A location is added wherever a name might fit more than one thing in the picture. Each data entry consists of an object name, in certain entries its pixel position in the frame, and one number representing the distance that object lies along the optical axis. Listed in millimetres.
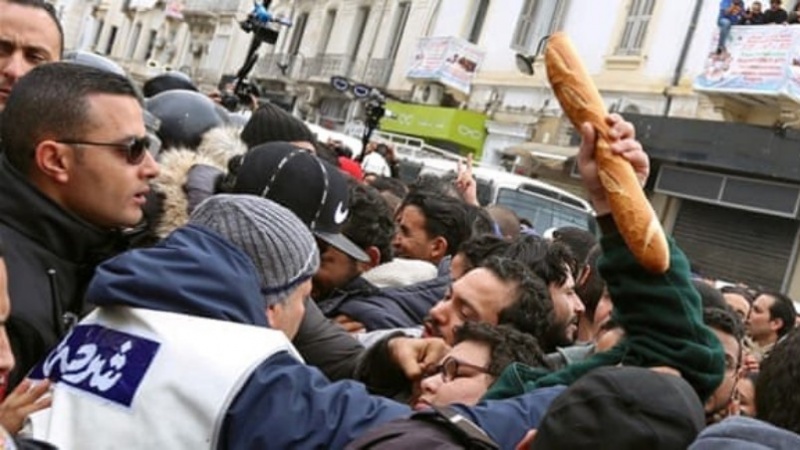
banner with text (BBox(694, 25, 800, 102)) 15539
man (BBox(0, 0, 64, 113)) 3434
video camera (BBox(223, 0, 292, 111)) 8148
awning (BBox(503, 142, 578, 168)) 19516
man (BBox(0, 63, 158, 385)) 2436
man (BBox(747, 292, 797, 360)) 6562
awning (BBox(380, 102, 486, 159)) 23094
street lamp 21047
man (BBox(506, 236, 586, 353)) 3324
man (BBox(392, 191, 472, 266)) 4445
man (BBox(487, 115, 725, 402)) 2182
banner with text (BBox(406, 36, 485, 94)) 24109
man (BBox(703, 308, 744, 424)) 3131
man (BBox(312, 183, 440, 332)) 3381
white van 12891
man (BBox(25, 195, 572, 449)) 1901
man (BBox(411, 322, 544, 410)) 2383
